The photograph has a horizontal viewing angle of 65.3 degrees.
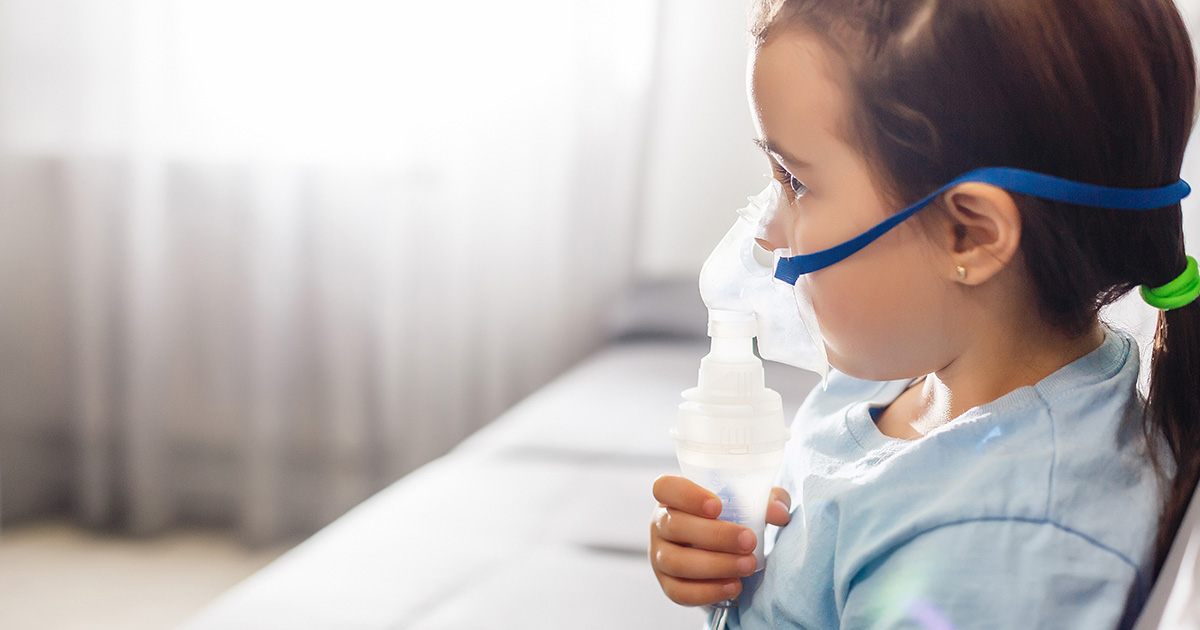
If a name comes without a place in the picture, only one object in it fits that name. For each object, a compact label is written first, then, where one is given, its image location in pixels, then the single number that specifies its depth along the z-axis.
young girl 0.49
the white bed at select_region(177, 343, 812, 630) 0.79
